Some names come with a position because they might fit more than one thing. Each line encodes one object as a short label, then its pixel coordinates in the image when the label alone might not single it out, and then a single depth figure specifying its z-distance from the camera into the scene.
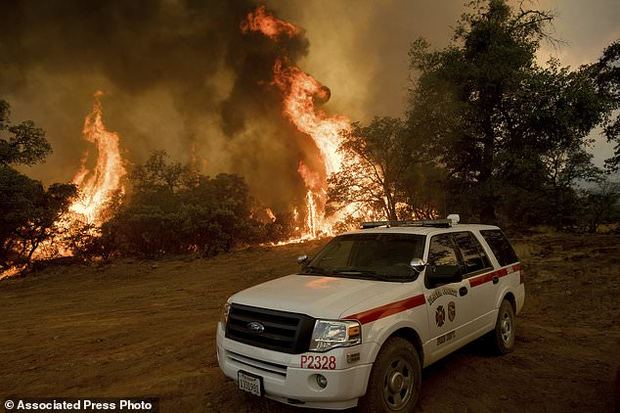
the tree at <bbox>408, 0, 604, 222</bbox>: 15.82
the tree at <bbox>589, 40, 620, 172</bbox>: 17.55
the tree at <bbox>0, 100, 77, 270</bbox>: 21.34
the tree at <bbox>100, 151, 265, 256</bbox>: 28.61
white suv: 3.77
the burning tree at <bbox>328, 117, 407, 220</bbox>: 25.98
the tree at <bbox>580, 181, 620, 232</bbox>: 29.17
